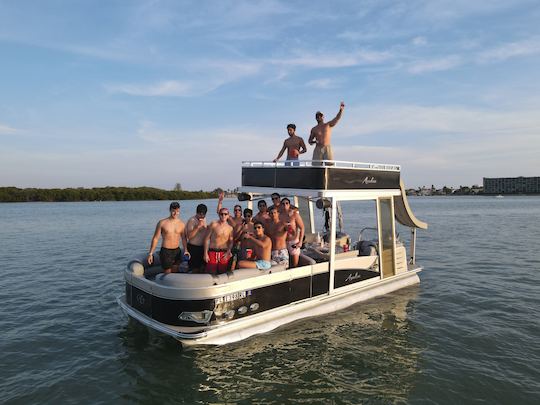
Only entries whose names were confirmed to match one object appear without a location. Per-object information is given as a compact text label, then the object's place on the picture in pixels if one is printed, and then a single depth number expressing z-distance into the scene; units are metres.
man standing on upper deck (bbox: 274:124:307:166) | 9.87
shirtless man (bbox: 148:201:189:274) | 7.51
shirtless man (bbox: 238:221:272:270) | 7.61
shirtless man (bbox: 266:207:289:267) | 8.07
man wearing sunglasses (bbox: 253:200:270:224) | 8.39
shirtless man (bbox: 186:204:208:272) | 7.80
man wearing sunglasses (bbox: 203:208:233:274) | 7.49
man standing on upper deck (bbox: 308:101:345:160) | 9.52
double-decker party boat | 6.63
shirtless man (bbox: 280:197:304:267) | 8.25
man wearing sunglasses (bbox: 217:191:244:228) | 8.48
